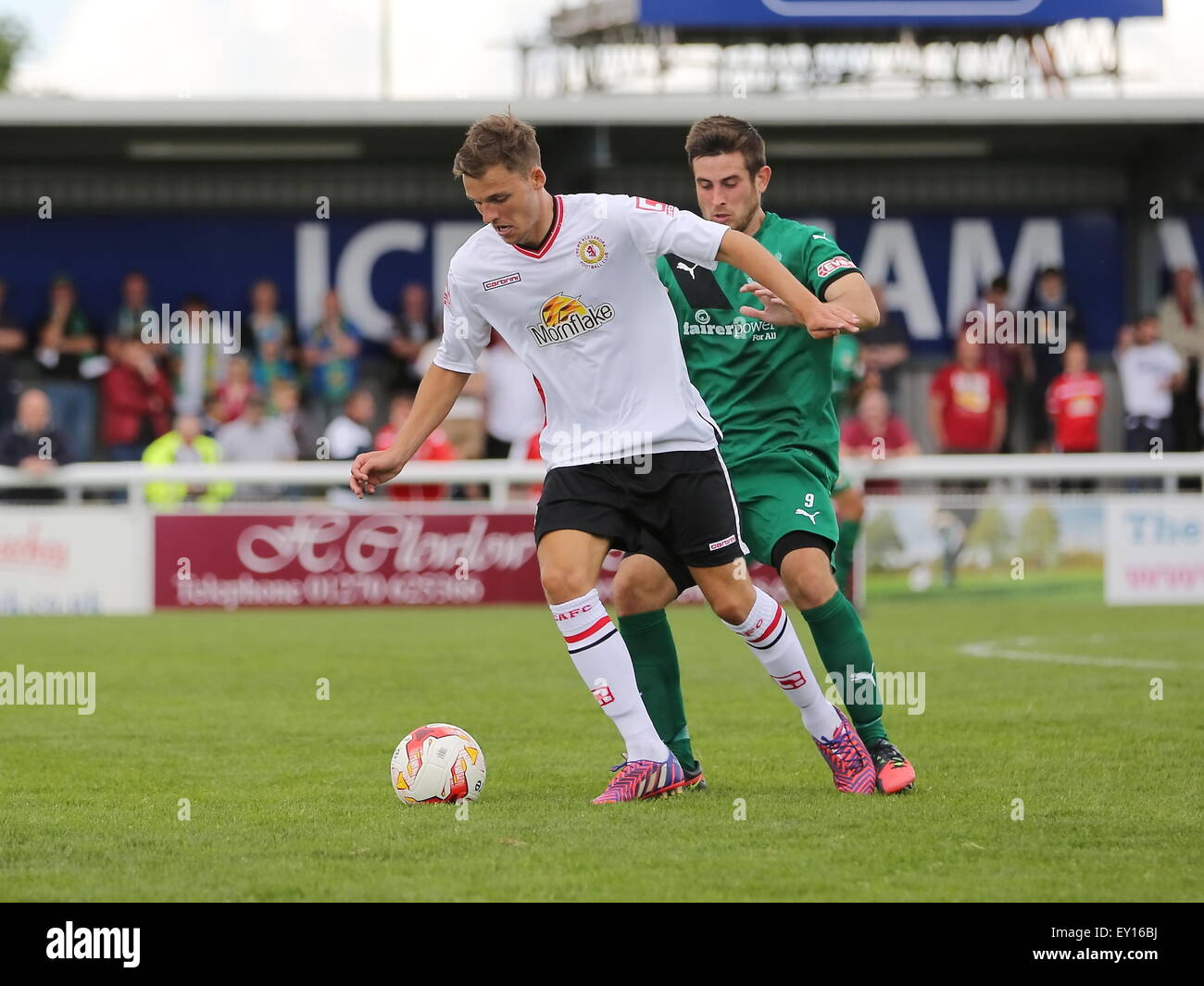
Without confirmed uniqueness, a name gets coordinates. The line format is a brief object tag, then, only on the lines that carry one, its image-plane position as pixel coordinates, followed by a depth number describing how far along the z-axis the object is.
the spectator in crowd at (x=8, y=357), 18.14
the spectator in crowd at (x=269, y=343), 18.00
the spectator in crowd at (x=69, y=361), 17.97
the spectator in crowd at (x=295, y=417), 17.06
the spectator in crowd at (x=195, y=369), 17.91
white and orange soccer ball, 6.17
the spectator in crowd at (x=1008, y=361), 18.73
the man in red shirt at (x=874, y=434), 16.08
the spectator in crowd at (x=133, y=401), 17.66
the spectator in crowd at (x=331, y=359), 18.39
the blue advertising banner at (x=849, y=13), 19.70
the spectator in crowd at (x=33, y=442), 15.68
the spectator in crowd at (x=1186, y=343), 18.81
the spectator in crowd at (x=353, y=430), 16.50
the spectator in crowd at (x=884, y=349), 18.06
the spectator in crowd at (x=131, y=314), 17.91
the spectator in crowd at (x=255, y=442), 16.89
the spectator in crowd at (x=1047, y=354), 18.75
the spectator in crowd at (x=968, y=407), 17.78
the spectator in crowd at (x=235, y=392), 17.27
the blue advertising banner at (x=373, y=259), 20.47
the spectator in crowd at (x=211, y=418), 17.14
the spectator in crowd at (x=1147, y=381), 17.92
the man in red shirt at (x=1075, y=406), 17.67
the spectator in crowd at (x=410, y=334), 18.14
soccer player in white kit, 6.04
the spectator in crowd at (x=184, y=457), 15.85
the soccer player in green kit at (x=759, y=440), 6.41
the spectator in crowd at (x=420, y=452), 16.03
